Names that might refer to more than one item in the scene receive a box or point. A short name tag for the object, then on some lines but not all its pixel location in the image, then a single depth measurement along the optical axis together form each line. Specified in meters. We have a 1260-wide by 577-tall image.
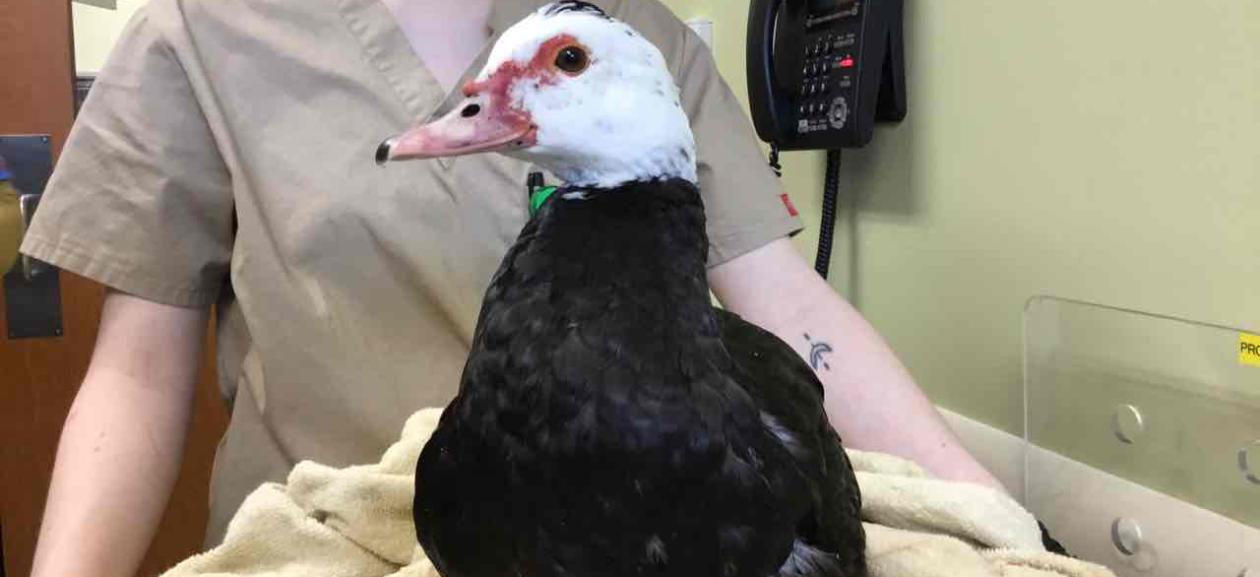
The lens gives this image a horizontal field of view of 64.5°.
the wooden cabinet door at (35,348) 1.43
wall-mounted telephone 0.80
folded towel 0.54
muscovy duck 0.40
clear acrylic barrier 0.59
